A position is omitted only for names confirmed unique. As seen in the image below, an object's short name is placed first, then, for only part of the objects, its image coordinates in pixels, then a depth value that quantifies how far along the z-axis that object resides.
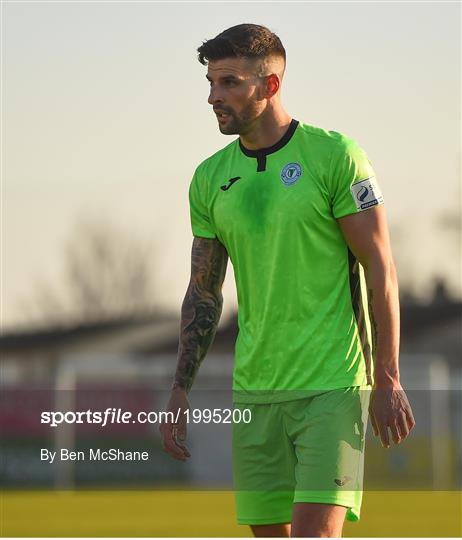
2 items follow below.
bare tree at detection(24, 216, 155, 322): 75.19
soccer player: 10.93
